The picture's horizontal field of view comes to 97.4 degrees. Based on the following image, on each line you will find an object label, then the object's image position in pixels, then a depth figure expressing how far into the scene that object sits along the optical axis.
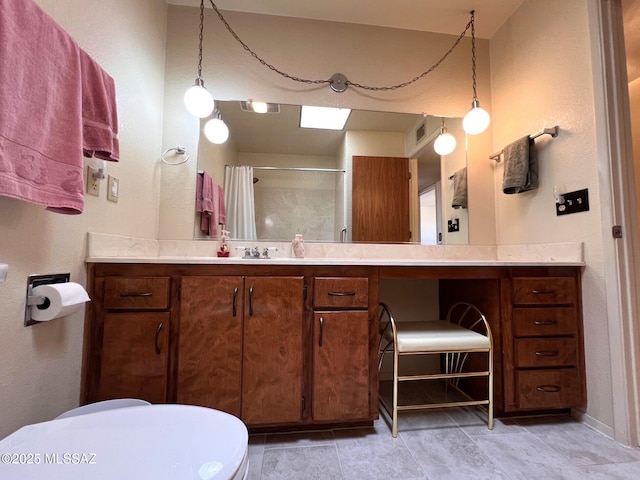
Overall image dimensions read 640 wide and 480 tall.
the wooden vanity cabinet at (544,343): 1.41
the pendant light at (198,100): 1.69
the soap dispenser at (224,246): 1.76
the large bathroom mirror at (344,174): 1.89
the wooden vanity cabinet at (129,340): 1.17
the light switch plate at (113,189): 1.31
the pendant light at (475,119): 1.91
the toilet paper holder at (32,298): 0.92
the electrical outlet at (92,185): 1.18
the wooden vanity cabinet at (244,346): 1.22
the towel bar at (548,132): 1.61
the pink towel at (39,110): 0.73
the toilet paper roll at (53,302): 0.92
